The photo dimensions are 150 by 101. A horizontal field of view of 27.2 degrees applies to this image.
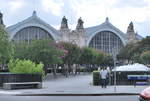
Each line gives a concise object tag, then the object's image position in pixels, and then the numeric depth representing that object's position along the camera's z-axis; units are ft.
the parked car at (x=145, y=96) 34.53
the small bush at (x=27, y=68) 93.80
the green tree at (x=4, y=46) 146.98
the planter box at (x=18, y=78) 85.08
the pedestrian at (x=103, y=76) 83.38
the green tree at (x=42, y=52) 167.50
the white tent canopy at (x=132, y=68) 97.64
